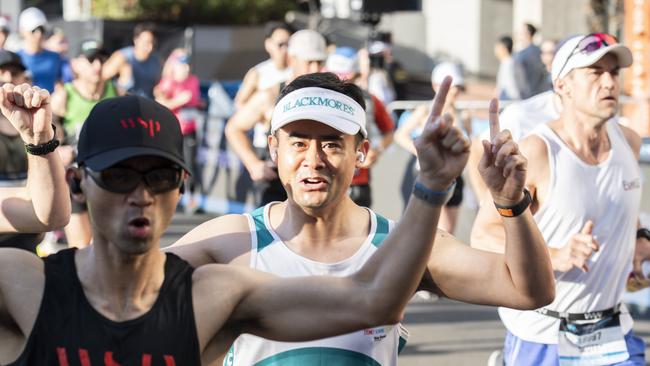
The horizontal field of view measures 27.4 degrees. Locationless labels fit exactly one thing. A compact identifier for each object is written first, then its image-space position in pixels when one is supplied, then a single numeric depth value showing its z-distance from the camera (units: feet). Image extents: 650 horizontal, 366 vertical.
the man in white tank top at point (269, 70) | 37.81
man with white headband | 13.51
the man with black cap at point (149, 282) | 10.12
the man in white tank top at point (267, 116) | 29.91
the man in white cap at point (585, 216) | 18.78
